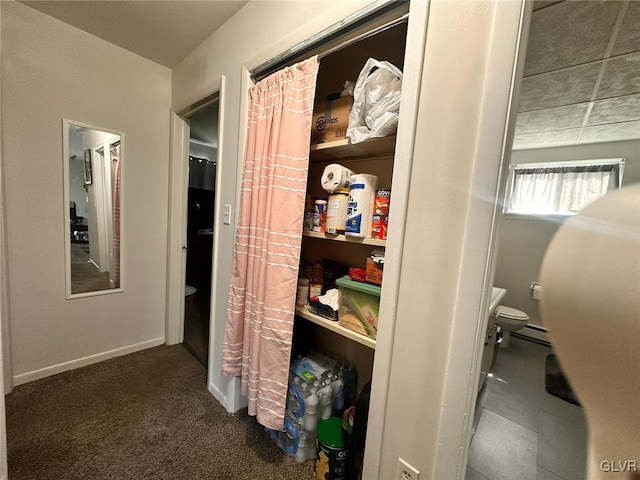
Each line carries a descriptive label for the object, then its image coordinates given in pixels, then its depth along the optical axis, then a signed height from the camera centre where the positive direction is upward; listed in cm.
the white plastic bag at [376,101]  87 +44
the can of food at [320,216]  118 +1
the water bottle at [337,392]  128 -89
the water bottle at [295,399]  123 -92
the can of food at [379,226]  95 -1
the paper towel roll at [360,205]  97 +7
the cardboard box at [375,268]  96 -18
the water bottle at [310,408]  121 -93
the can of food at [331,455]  110 -105
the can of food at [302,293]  126 -39
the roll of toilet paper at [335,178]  103 +18
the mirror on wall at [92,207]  174 -5
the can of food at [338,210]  104 +4
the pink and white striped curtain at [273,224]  107 -4
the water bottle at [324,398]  124 -90
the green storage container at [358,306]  96 -35
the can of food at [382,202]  97 +8
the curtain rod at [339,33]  82 +72
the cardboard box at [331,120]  106 +44
